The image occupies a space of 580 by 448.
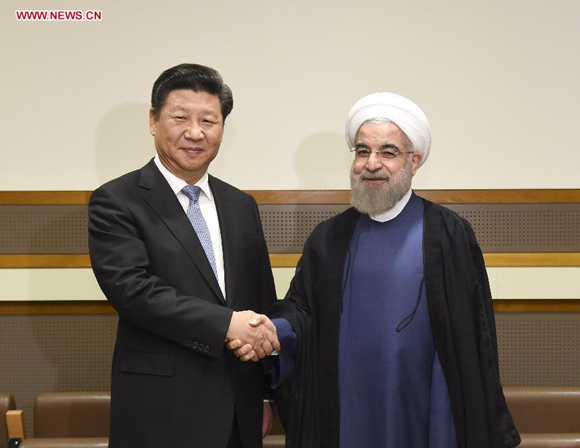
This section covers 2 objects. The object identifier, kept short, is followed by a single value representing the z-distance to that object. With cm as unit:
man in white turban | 233
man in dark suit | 222
